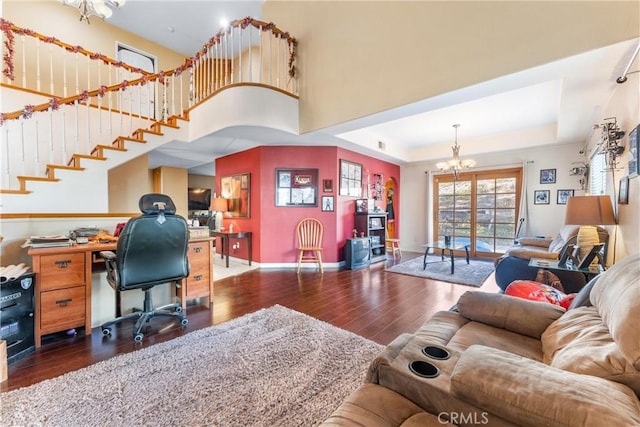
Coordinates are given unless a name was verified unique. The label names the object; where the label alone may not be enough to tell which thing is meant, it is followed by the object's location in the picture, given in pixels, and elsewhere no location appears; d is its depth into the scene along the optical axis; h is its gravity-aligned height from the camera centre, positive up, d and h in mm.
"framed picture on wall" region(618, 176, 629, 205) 2332 +162
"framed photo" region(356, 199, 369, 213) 5559 +55
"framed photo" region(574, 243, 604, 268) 2289 -423
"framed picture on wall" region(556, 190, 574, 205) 5032 +267
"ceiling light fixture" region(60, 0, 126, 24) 3313 +2644
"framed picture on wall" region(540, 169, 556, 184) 5238 +667
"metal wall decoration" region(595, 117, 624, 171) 2527 +673
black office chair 2135 -395
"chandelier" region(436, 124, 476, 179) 5074 +909
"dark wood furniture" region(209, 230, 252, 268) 5129 -556
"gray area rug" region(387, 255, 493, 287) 4137 -1117
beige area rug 1401 -1119
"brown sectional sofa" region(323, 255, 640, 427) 682 -517
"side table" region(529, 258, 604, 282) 2266 -537
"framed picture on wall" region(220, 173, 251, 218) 5340 +321
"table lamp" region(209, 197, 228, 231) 5703 +73
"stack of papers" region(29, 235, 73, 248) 2205 -290
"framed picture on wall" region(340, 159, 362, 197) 5316 +639
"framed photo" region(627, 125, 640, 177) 1991 +461
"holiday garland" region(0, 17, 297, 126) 3275 +2366
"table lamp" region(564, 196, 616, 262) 2406 -70
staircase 3350 +1243
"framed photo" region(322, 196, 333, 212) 5145 +88
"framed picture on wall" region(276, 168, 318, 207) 5117 +422
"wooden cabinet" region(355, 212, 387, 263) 5449 -449
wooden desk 2105 -654
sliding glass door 5828 +16
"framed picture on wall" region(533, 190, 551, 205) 5312 +243
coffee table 4552 -675
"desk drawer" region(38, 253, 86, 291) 2125 -531
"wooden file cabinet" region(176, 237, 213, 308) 2941 -777
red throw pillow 1785 -609
